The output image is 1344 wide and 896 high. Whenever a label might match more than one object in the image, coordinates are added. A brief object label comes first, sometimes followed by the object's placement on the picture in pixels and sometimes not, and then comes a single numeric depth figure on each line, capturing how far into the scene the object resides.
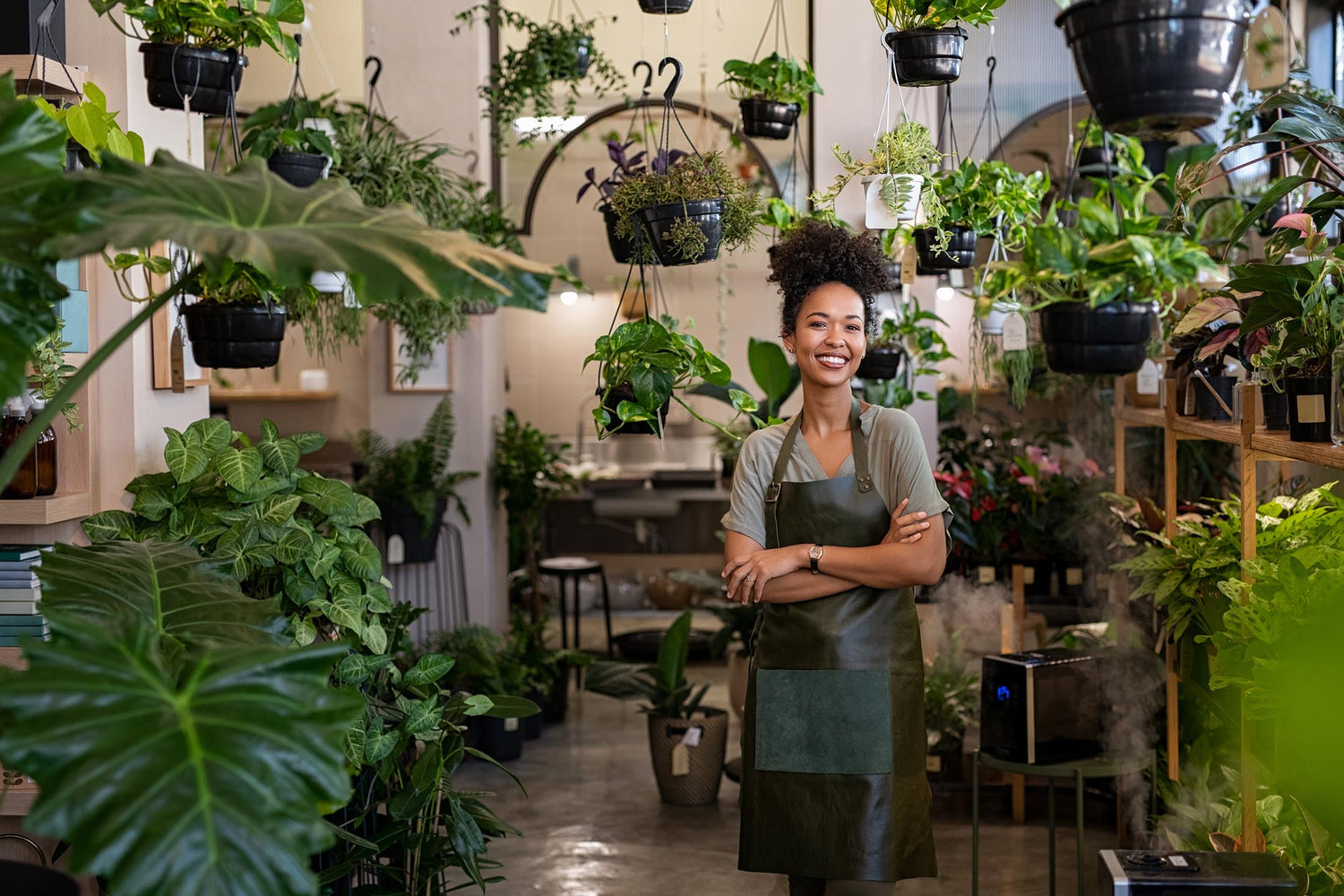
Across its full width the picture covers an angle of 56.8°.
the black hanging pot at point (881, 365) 4.14
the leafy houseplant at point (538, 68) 5.08
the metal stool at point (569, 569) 6.67
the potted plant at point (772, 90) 3.92
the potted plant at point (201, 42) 2.60
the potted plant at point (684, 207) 2.95
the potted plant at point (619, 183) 3.29
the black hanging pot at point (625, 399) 2.89
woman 2.64
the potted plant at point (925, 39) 2.53
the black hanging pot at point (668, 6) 3.24
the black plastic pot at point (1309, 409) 2.43
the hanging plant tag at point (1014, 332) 3.10
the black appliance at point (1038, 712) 3.35
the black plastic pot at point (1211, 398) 3.27
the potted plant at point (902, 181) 3.00
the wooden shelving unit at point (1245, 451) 2.48
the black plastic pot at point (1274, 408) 2.76
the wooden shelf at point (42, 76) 2.79
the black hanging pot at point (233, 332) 2.68
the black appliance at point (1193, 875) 2.27
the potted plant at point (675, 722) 4.83
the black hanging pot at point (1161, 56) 1.75
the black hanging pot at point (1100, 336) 1.91
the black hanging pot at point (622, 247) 3.31
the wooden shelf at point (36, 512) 2.75
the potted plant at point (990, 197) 2.98
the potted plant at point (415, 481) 5.48
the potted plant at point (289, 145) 3.13
